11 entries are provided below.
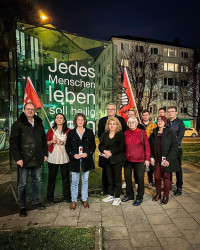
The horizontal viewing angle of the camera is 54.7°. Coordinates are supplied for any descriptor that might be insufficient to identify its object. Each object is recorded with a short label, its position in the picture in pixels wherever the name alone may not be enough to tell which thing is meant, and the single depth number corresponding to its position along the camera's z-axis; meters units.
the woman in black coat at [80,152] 4.29
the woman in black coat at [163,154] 4.42
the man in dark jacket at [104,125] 4.92
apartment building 36.09
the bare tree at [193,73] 15.92
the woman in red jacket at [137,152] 4.44
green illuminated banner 5.09
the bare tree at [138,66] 22.42
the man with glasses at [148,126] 5.57
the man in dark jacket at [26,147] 4.03
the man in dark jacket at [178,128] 5.13
